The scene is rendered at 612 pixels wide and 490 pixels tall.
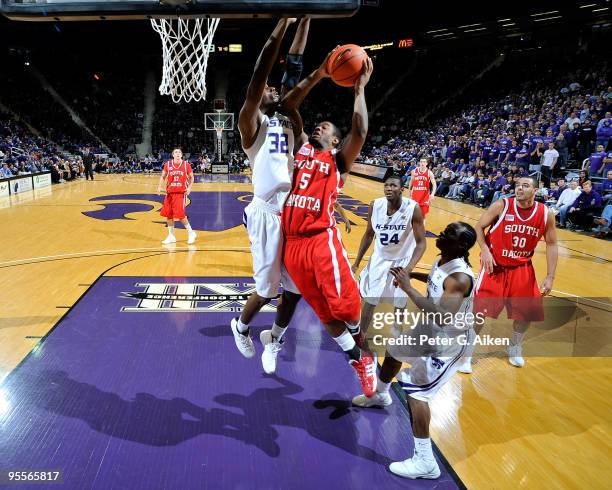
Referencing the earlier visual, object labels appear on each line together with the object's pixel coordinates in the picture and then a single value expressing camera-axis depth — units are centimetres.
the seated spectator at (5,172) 1533
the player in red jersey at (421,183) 886
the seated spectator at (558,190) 1259
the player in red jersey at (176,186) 828
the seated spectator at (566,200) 1175
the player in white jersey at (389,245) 442
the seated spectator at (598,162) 1232
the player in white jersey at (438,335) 266
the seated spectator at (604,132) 1339
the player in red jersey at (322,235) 307
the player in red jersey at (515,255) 410
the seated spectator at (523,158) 1505
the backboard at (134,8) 366
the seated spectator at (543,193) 1264
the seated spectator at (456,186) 1735
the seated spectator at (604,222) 1072
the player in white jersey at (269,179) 320
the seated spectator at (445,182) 1828
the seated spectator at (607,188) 1136
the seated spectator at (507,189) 1355
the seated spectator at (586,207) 1121
